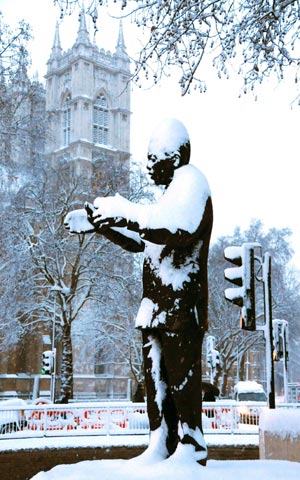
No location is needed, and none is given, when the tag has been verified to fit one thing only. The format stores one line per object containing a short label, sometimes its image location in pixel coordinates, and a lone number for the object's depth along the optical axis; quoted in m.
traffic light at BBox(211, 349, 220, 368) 30.89
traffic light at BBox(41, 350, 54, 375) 28.05
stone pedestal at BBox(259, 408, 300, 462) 6.11
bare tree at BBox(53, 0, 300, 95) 6.76
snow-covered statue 4.05
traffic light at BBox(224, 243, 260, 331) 8.11
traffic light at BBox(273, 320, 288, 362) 19.31
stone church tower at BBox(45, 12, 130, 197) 66.12
